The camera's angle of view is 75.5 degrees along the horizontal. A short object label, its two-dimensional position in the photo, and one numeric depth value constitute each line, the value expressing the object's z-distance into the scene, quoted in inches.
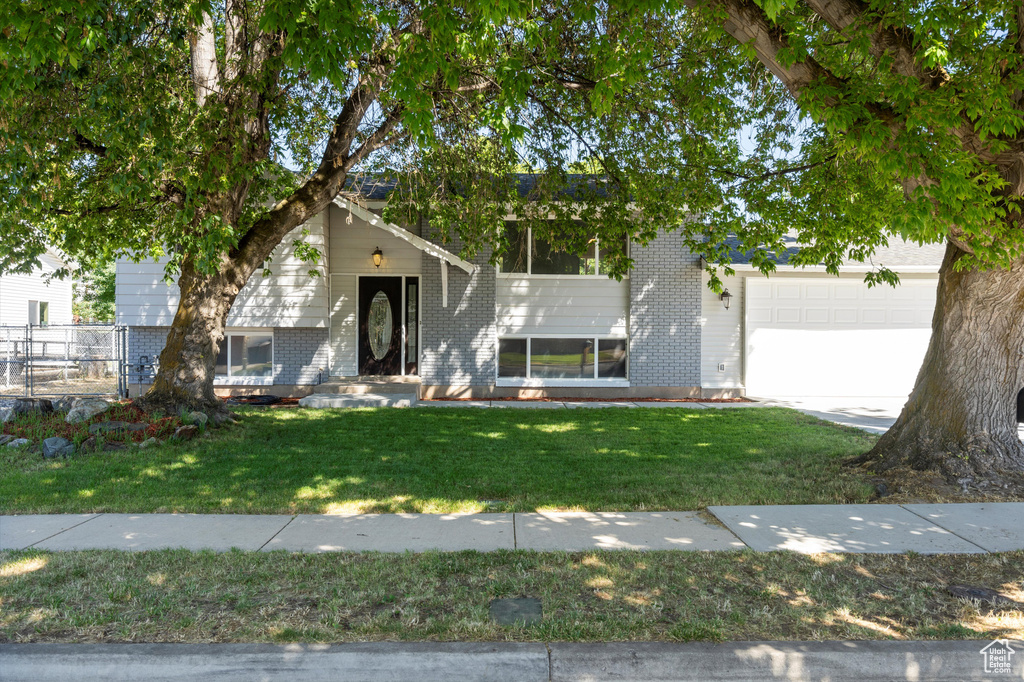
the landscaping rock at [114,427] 337.4
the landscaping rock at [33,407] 398.2
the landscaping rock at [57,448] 310.2
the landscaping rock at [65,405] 410.5
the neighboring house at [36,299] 893.8
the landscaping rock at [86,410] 363.6
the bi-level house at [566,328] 567.2
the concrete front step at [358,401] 497.0
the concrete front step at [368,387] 531.5
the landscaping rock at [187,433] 342.6
